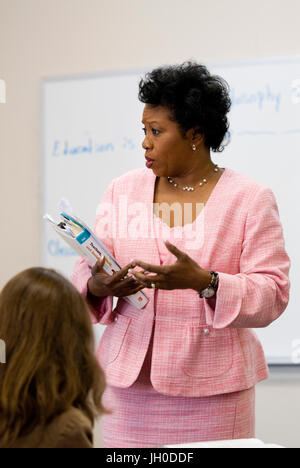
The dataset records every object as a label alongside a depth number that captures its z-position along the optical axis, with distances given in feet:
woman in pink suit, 12.21
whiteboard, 15.13
